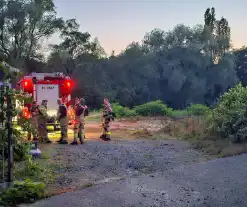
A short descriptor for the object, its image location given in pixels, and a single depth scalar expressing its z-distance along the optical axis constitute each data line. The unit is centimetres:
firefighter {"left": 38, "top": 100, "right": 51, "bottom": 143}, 1170
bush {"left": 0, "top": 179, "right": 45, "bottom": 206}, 607
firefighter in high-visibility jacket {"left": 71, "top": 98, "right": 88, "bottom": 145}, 1175
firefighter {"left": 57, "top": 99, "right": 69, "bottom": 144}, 1169
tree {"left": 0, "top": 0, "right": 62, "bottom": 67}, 3778
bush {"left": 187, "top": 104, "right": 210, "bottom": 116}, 3057
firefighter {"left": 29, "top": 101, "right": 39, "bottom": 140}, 1152
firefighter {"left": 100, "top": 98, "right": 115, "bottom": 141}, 1307
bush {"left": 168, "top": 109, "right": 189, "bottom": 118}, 3066
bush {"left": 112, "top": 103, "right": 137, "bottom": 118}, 2906
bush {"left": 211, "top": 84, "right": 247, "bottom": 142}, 1256
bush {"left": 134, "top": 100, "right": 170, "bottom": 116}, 3070
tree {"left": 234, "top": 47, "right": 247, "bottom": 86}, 4759
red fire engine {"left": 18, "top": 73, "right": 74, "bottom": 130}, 1451
